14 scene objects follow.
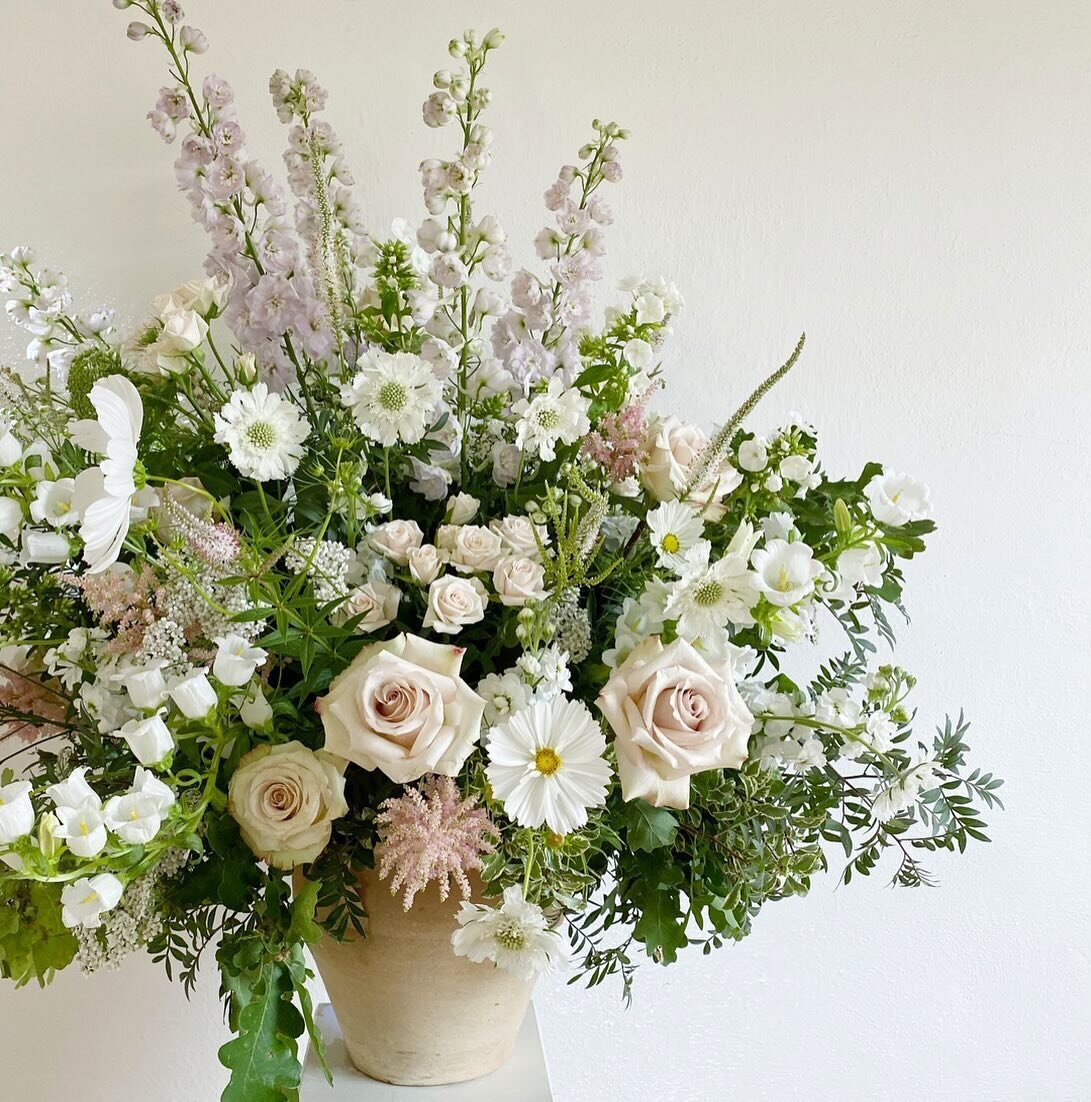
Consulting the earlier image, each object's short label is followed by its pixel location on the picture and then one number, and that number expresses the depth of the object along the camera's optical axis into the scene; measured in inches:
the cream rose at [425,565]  30.1
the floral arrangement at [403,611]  26.9
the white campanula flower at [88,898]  24.0
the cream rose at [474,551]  30.3
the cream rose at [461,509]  32.9
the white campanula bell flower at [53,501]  28.0
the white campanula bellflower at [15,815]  22.9
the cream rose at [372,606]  29.9
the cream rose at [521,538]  30.8
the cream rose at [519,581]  29.0
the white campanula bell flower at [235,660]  26.8
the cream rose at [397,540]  30.9
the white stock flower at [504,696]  28.2
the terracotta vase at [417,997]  31.3
